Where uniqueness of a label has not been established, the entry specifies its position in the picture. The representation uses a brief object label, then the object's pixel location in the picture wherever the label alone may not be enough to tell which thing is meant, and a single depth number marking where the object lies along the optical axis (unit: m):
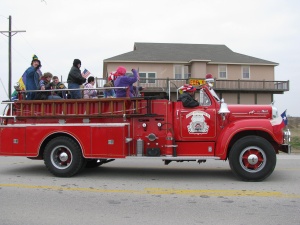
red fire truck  7.39
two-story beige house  34.69
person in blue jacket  8.58
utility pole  25.29
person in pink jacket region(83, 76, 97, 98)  8.49
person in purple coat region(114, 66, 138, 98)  8.01
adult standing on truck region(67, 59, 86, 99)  8.66
